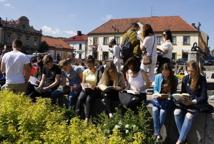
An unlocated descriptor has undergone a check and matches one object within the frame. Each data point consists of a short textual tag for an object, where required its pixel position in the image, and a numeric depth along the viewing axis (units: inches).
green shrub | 125.8
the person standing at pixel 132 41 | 259.1
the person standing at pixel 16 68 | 230.1
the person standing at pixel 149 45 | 246.9
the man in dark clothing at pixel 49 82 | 241.8
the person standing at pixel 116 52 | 310.5
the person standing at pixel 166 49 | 258.0
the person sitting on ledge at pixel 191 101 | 178.5
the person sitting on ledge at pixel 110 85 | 211.1
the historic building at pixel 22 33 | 2393.1
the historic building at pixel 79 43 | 2756.2
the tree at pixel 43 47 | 2508.3
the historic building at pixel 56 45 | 2766.6
